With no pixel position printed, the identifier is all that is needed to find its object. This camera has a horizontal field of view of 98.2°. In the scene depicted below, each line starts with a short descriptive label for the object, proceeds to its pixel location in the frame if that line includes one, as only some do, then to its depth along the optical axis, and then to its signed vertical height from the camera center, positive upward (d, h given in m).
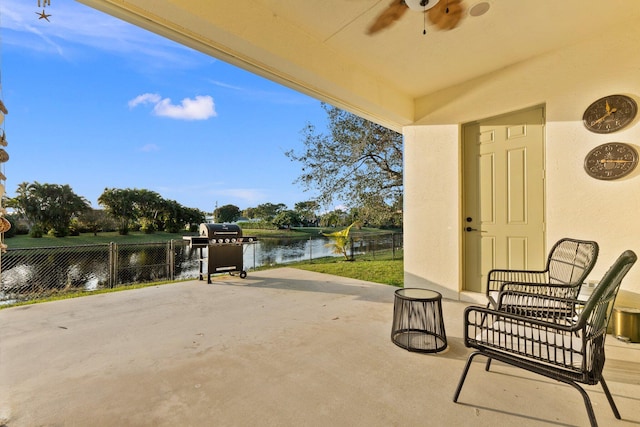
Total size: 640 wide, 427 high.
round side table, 2.35 -0.94
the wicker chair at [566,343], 1.23 -0.66
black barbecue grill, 4.72 -0.49
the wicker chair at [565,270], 2.18 -0.46
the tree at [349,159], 6.86 +1.51
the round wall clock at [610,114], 2.59 +1.00
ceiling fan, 2.37 +1.85
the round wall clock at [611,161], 2.58 +0.55
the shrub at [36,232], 6.56 -0.33
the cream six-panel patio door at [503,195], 3.26 +0.29
